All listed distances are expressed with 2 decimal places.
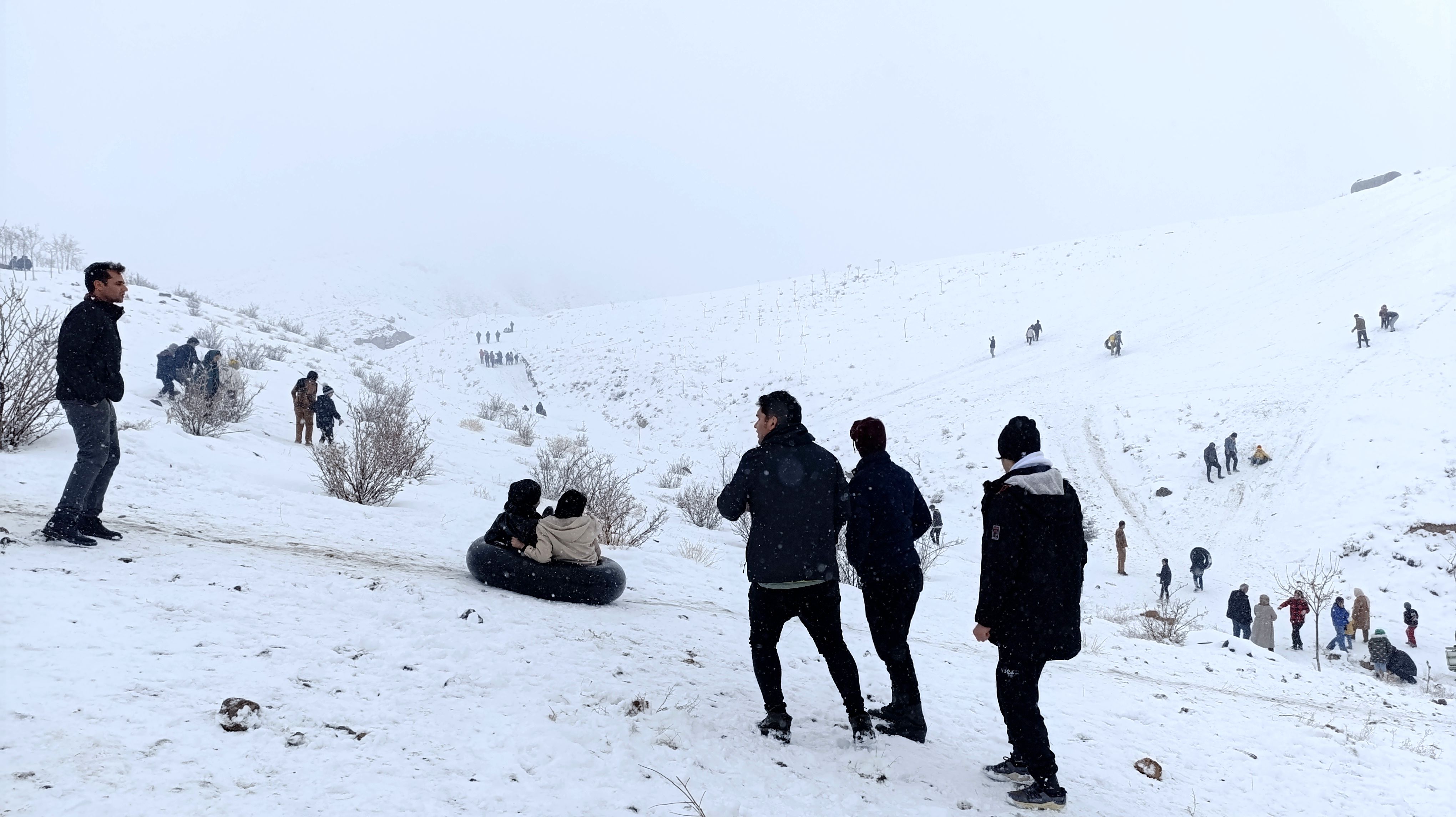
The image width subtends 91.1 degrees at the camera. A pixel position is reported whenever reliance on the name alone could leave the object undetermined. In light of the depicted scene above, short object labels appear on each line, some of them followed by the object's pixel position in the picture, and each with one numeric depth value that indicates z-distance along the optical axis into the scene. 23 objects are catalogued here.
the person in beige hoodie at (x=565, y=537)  5.96
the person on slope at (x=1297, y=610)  14.78
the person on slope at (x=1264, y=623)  14.83
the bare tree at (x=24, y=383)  7.93
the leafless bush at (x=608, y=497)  11.07
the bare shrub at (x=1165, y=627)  11.13
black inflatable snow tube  5.92
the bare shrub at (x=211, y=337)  21.16
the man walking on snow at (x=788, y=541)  3.80
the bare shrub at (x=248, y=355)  21.14
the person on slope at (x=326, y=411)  15.38
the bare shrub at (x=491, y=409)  27.72
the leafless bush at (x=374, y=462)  10.05
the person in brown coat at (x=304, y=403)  14.79
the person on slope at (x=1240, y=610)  14.99
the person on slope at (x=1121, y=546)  18.66
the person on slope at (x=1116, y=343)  31.81
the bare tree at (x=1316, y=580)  15.95
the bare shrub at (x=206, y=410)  12.68
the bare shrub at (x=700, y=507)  15.30
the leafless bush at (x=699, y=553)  10.82
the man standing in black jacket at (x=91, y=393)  4.86
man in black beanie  3.60
